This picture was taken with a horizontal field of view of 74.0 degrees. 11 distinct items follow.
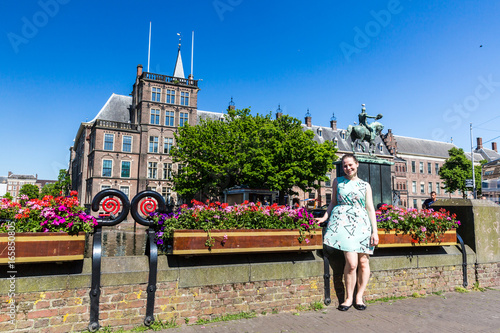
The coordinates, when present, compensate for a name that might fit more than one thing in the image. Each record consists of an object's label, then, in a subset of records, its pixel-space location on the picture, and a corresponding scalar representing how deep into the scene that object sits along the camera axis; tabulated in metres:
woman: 4.85
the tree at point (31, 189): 86.79
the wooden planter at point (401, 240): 5.85
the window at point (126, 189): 43.75
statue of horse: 10.25
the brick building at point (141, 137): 42.88
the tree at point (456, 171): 53.19
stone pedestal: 9.51
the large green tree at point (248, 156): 32.91
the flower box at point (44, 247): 3.60
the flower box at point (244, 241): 4.38
